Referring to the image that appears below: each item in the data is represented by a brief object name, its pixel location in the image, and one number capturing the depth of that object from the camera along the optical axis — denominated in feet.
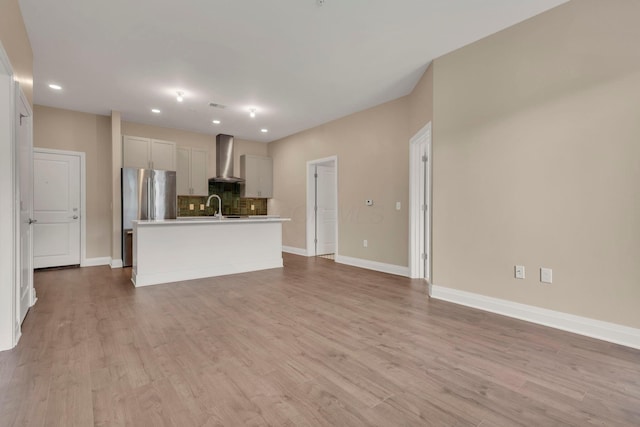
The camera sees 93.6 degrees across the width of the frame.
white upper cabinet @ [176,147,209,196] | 20.93
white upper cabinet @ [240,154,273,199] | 23.40
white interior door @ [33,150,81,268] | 16.39
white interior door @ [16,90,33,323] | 8.56
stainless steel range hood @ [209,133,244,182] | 22.16
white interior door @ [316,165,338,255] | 21.62
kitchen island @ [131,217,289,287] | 13.28
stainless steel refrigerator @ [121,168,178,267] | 17.43
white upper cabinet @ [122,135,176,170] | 18.07
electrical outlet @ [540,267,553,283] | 8.73
